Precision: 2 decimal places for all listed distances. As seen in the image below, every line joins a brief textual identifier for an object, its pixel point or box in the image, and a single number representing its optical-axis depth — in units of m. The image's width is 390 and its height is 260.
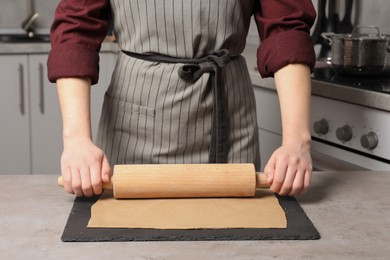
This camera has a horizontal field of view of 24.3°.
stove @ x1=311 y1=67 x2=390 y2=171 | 2.37
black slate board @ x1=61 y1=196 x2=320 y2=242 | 1.40
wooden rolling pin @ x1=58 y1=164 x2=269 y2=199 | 1.58
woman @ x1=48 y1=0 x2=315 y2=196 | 1.83
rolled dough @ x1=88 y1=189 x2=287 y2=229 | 1.47
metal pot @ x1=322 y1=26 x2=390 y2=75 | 2.57
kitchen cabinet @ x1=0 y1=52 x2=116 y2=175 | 3.76
